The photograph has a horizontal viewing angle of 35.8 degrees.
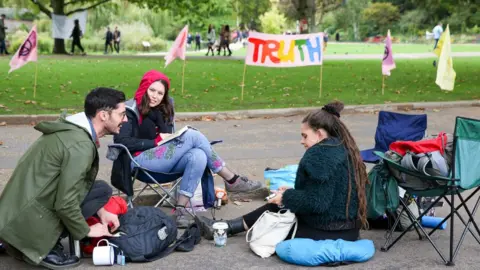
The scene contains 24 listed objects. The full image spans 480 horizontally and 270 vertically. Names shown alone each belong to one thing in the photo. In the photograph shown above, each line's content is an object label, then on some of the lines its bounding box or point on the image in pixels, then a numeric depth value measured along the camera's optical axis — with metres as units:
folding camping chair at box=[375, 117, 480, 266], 4.88
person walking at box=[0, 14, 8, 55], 33.27
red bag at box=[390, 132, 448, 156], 5.06
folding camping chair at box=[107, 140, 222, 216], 5.85
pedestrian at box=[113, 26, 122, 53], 42.12
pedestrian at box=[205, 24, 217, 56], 38.93
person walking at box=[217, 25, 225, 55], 35.02
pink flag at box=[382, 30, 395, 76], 15.54
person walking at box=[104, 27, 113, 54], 41.19
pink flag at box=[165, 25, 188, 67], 15.11
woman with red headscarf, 5.97
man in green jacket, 4.65
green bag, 5.23
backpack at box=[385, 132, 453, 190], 4.95
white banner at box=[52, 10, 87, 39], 35.69
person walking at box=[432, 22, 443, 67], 40.50
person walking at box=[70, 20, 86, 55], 36.00
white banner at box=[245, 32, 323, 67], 14.07
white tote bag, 5.14
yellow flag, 10.92
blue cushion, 4.91
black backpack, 5.01
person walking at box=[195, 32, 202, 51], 52.03
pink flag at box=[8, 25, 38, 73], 14.27
